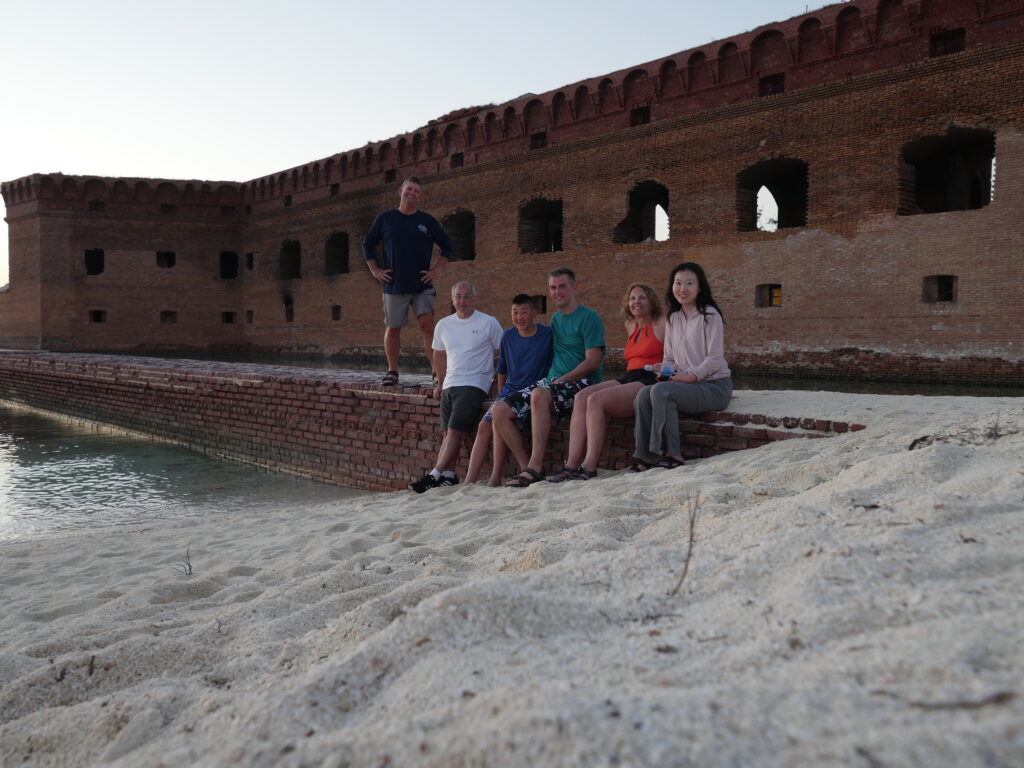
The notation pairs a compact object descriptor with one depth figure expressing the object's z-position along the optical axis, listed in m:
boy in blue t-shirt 5.07
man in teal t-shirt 4.92
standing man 6.39
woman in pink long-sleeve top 4.39
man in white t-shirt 5.39
